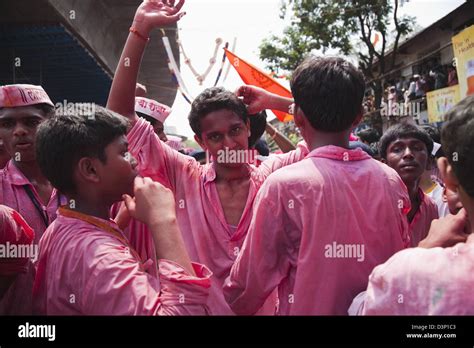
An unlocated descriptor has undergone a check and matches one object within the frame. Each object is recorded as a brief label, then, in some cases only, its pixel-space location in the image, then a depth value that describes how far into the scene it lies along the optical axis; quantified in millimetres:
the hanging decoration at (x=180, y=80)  6297
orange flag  4445
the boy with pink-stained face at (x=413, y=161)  2656
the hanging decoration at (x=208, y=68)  7363
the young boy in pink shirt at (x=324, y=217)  1415
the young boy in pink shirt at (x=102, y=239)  1259
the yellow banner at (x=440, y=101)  7164
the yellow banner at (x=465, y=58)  5852
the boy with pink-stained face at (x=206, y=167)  1896
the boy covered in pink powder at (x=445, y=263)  1149
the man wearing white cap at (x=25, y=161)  2057
